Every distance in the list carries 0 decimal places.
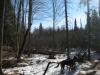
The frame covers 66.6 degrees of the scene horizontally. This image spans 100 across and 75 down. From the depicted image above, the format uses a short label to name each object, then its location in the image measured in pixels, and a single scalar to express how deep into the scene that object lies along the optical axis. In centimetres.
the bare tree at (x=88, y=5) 1115
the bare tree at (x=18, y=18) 961
